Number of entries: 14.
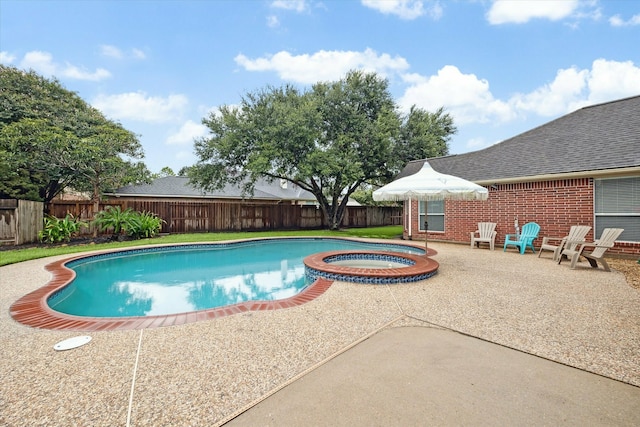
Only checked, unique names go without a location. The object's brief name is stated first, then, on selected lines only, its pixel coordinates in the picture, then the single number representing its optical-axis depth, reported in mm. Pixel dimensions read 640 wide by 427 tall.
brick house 8008
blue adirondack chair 9086
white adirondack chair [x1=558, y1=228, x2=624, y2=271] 6404
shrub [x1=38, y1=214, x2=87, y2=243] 11219
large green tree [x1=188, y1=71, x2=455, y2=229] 15344
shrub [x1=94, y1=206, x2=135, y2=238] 12555
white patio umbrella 6355
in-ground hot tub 5469
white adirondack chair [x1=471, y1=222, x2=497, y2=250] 9959
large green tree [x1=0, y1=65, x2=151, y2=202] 11609
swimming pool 3856
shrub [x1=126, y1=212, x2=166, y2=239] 12961
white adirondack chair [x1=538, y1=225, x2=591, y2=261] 7260
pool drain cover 2947
